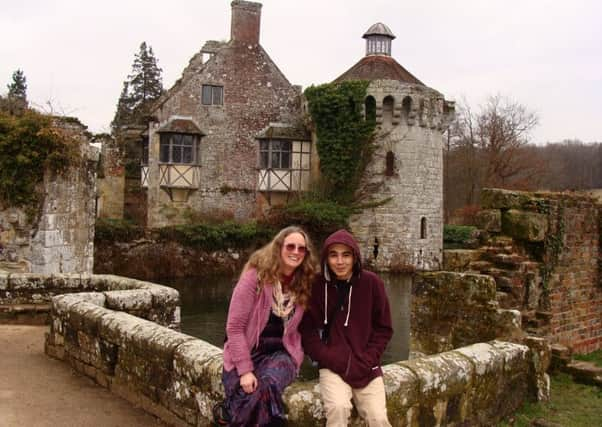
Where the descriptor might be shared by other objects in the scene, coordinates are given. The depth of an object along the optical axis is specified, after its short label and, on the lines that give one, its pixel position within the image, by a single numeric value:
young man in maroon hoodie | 3.31
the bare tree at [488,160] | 37.78
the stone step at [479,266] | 7.05
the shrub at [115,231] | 23.02
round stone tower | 26.62
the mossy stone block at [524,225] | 7.29
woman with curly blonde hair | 3.09
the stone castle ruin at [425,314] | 3.95
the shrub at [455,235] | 32.73
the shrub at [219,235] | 24.70
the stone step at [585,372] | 6.60
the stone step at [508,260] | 7.11
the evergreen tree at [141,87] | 46.28
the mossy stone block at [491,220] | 7.32
